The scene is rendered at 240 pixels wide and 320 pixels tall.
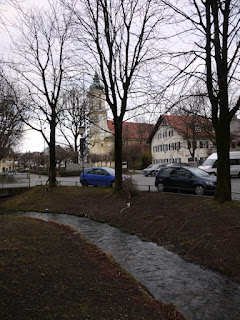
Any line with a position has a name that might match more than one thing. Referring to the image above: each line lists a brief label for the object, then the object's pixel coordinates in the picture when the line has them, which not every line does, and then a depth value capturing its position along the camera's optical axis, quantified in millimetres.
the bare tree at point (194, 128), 17100
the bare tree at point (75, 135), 41238
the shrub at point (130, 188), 14830
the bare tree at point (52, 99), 18766
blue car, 19828
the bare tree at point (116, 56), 14117
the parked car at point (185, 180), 13825
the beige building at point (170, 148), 53353
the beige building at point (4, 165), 103750
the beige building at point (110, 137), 67625
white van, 26703
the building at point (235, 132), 50406
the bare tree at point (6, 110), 18172
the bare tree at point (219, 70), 9156
